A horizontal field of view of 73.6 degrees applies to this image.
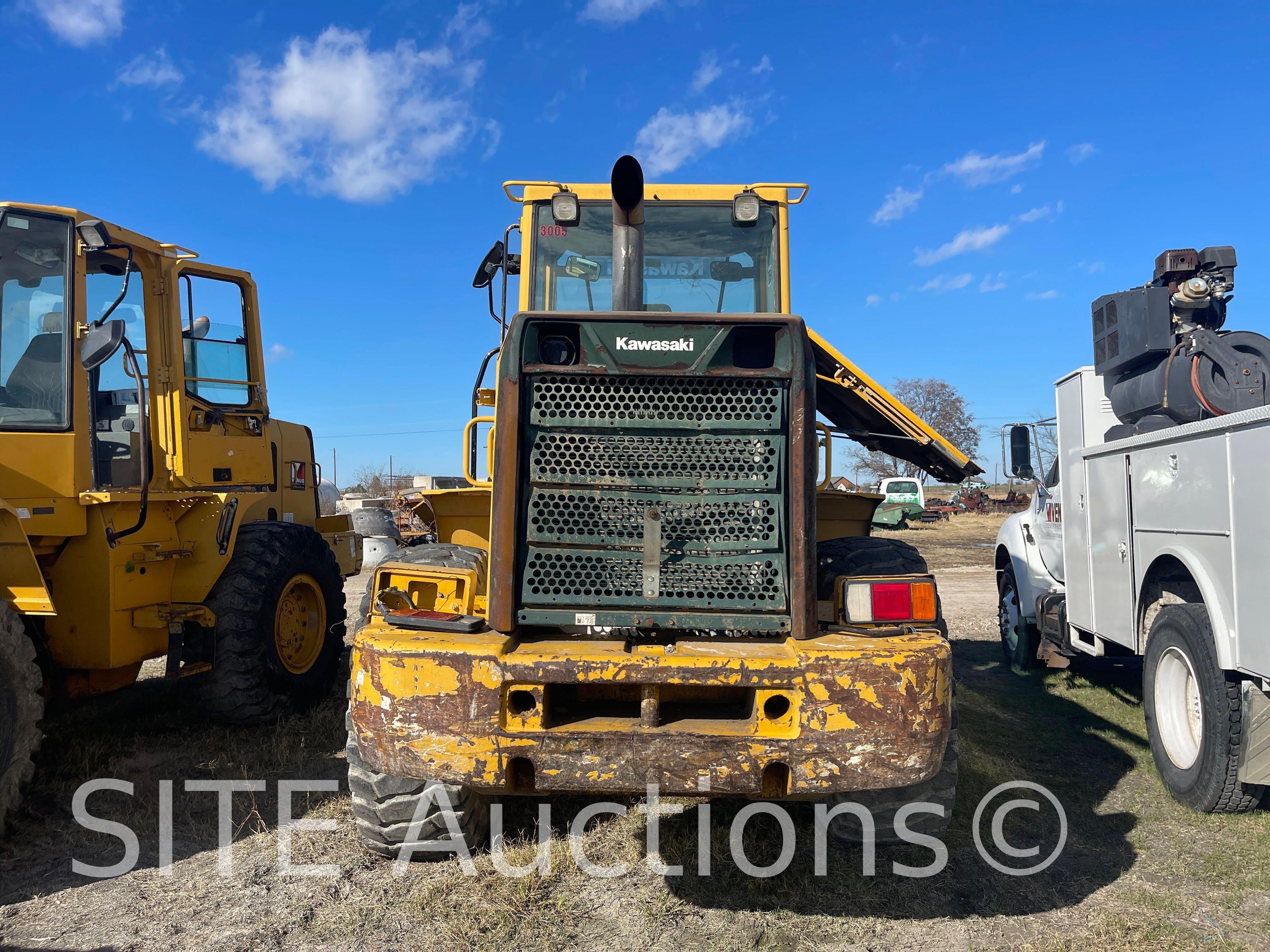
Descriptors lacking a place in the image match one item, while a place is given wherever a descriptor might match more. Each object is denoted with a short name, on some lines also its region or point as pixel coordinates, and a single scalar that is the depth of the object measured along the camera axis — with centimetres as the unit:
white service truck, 391
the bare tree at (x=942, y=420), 5038
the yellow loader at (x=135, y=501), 452
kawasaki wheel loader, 276
